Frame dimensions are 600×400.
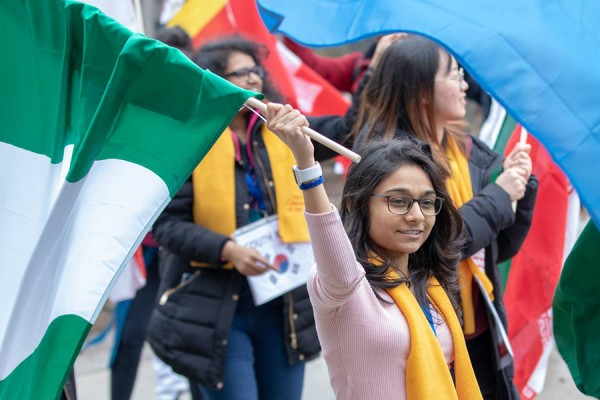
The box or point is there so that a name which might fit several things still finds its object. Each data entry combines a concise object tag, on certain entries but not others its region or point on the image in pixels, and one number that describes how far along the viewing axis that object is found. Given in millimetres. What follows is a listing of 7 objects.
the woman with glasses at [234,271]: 7490
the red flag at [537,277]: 8115
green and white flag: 5064
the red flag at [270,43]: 10378
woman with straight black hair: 6722
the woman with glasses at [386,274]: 4716
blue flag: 5318
